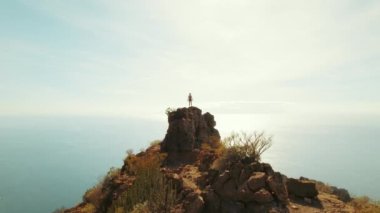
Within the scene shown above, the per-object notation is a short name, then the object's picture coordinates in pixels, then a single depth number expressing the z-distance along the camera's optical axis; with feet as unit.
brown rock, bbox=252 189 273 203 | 61.67
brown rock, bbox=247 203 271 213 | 60.85
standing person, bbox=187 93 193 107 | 123.32
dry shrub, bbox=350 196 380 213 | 68.23
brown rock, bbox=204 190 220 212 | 65.82
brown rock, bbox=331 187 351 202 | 98.78
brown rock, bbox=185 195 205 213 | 65.21
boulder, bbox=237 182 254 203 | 63.04
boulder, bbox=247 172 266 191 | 63.73
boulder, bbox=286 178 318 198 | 74.28
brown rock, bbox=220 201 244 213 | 62.85
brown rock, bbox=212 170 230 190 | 68.03
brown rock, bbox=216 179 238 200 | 65.01
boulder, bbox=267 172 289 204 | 63.36
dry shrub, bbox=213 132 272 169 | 71.72
